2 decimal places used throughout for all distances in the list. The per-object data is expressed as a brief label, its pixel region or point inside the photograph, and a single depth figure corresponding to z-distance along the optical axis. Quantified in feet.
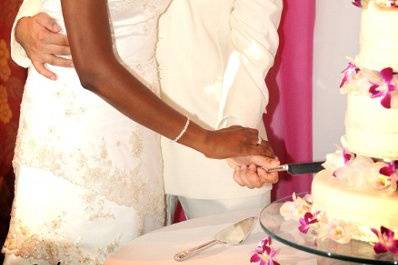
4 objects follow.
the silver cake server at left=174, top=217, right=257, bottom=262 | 6.57
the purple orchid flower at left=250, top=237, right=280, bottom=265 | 6.17
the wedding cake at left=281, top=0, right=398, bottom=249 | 5.73
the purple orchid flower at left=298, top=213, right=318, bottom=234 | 6.00
